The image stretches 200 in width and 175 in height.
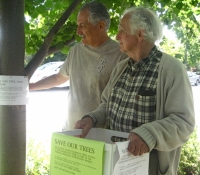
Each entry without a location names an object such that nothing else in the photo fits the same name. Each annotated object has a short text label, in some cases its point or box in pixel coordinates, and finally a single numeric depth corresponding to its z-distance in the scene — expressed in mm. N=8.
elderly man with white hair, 1500
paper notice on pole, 1699
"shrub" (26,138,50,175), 3498
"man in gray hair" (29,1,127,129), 2348
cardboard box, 1249
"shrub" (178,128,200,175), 4176
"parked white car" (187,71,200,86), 18706
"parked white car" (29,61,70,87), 11206
